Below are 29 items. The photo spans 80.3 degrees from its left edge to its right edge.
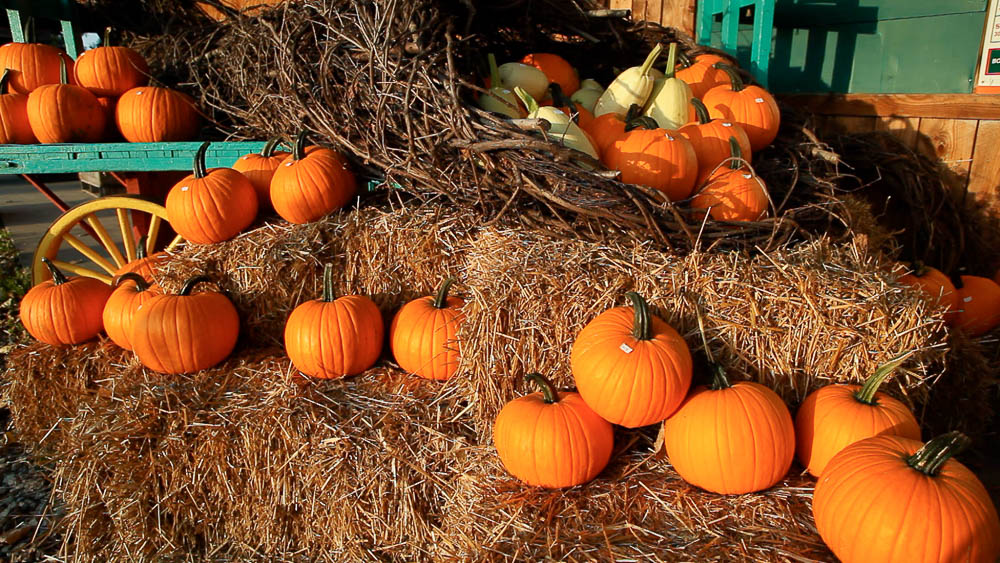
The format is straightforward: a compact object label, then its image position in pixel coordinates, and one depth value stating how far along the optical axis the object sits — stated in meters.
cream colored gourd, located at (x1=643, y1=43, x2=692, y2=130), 2.52
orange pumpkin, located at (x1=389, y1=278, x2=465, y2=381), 2.20
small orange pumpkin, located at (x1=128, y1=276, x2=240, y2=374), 2.22
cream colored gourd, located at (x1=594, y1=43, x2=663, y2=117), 2.57
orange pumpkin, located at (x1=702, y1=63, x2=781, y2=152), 2.49
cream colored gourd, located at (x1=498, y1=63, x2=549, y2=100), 2.73
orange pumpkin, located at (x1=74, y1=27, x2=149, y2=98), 3.21
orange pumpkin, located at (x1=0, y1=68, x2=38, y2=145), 3.09
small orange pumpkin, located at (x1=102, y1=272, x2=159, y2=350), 2.38
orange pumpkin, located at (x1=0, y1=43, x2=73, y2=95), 3.34
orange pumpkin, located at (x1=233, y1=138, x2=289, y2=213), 2.65
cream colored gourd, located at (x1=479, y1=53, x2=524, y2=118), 2.34
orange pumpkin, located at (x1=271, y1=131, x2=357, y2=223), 2.42
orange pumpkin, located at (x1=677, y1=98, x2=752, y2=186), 2.23
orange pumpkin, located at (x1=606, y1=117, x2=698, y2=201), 2.08
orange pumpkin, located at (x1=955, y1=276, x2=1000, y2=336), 2.68
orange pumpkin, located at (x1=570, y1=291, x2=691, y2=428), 1.62
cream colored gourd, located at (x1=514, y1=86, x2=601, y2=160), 2.15
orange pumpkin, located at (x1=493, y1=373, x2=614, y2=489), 1.65
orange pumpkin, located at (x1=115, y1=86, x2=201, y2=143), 3.08
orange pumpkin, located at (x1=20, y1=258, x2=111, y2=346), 2.58
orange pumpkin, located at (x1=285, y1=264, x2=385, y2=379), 2.19
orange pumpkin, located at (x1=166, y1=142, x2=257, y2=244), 2.43
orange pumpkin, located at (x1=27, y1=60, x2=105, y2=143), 3.02
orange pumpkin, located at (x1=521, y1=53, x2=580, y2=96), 3.02
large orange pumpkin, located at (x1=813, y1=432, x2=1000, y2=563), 1.27
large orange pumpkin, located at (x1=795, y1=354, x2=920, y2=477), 1.58
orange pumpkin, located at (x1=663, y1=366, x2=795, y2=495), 1.56
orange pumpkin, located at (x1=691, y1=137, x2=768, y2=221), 2.04
